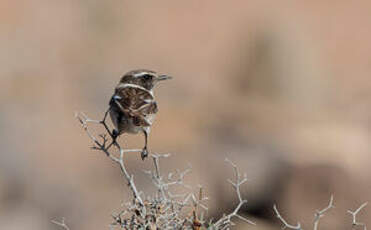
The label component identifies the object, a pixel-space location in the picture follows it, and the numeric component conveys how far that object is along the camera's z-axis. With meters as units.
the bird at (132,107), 11.10
